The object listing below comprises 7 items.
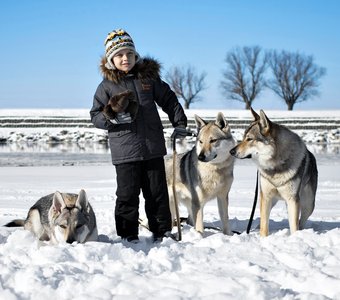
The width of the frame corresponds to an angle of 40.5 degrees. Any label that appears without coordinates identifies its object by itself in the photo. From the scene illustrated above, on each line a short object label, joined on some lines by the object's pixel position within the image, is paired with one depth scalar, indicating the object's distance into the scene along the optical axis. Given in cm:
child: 486
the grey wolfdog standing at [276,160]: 505
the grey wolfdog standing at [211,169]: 541
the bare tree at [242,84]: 5247
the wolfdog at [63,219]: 443
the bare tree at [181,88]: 5528
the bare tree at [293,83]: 5256
